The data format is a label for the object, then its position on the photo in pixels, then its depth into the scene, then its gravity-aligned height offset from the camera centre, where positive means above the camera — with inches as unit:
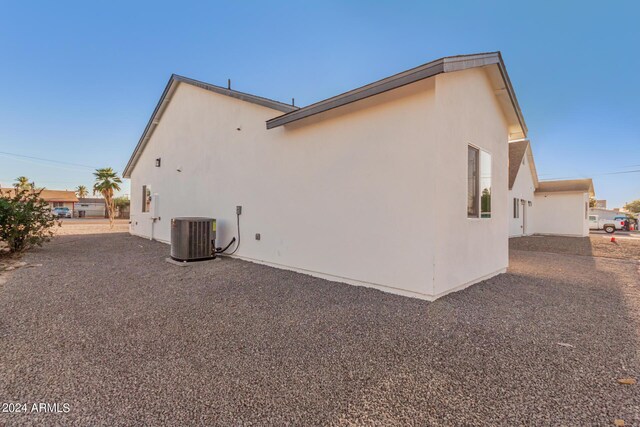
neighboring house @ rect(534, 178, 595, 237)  704.4 +1.7
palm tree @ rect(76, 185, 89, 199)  2290.8 +155.1
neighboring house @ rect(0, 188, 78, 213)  1649.6 +71.2
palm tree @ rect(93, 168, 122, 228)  794.2 +81.3
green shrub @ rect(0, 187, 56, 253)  283.3 -8.9
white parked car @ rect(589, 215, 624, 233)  910.0 -55.0
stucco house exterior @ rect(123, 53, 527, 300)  159.3 +22.6
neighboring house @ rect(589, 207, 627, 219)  1276.2 -23.0
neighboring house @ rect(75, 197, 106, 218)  1617.9 +4.9
